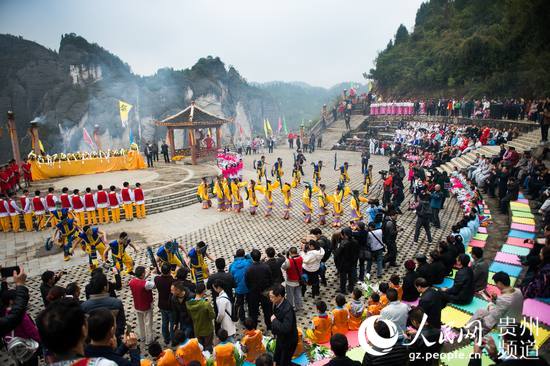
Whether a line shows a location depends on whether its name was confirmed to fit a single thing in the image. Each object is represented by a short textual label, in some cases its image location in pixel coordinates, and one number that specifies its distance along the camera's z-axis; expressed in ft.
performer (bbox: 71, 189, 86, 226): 38.83
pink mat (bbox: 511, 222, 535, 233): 28.93
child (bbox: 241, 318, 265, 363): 16.25
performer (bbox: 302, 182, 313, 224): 39.22
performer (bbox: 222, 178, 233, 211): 45.37
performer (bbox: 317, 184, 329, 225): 38.38
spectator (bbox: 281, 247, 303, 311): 20.86
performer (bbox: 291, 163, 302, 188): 44.42
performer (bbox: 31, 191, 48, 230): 38.60
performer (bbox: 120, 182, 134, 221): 41.86
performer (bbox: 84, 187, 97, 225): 39.60
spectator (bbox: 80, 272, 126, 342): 14.90
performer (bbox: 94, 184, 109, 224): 40.32
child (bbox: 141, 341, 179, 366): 13.74
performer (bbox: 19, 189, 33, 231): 38.55
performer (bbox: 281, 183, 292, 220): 40.65
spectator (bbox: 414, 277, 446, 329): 14.60
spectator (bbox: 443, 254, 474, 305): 18.33
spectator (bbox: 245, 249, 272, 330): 19.02
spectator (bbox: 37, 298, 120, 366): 7.98
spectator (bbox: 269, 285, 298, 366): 14.30
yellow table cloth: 60.90
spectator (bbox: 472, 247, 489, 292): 19.20
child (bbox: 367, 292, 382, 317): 17.93
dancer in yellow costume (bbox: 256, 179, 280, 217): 41.65
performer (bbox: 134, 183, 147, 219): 42.57
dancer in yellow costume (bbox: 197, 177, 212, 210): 47.24
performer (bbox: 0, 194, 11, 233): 38.63
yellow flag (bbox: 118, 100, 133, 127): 74.30
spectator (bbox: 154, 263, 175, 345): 18.31
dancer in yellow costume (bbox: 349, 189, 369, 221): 36.47
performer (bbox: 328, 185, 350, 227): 37.37
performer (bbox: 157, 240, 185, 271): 23.24
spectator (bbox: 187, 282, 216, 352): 16.29
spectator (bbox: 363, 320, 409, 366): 10.94
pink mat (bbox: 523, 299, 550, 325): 17.04
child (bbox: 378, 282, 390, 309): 17.70
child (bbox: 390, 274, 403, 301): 18.39
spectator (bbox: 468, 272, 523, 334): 13.53
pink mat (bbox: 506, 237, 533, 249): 26.89
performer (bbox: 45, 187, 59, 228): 37.93
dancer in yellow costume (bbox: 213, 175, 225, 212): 45.84
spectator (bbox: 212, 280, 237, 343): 16.71
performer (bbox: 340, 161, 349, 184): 51.70
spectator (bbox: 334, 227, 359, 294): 23.11
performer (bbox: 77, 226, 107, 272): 27.27
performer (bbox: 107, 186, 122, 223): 41.09
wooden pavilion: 75.97
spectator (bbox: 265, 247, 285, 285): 20.02
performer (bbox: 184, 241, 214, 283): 22.95
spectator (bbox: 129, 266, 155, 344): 18.24
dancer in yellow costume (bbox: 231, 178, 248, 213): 44.34
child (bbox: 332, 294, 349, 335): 17.69
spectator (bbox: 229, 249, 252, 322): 20.04
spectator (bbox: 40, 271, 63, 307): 17.19
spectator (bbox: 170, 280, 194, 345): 16.85
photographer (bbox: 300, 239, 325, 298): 22.16
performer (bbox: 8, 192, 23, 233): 38.68
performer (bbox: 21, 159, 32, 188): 54.13
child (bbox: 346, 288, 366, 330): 18.51
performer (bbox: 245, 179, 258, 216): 42.52
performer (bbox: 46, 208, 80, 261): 31.17
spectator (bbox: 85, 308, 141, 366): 8.96
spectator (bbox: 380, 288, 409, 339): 14.36
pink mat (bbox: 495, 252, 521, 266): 24.38
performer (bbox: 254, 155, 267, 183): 55.51
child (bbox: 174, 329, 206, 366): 14.17
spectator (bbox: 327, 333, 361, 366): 10.48
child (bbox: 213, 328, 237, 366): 14.64
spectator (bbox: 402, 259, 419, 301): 18.44
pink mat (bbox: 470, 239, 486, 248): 28.86
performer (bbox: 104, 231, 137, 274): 25.52
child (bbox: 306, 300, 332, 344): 17.37
